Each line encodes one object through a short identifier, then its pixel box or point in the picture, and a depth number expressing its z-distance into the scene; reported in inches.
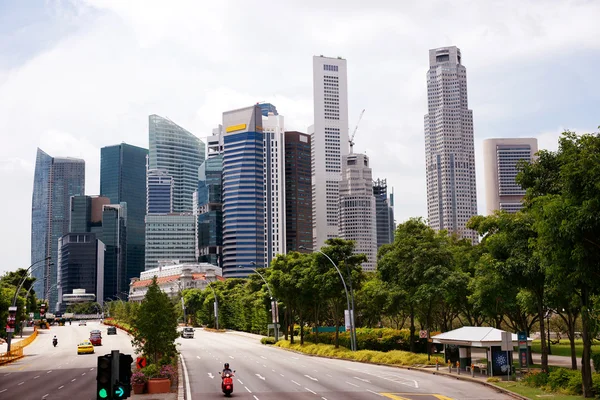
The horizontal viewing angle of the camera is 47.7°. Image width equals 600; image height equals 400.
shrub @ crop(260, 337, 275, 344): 3448.3
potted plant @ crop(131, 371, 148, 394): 1342.3
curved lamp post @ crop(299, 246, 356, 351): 2338.5
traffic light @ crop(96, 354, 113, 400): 529.0
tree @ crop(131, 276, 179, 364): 1560.0
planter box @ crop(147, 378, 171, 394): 1352.1
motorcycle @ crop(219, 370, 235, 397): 1327.5
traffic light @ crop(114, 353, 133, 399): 537.3
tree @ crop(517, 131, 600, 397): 1015.6
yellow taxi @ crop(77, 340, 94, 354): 2858.3
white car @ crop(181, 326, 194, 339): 4006.2
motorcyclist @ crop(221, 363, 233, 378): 1352.1
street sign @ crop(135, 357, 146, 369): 1175.2
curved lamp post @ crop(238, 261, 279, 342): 3248.0
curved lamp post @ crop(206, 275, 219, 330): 4746.1
